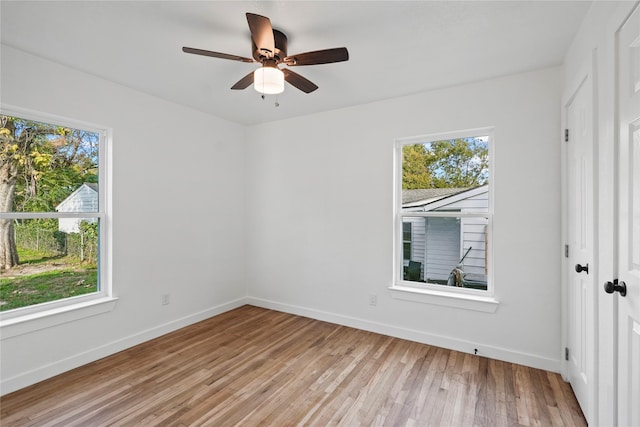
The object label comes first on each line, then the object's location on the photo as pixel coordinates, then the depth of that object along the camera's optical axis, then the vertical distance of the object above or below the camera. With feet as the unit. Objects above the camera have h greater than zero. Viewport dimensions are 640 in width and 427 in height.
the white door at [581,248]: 5.67 -0.73
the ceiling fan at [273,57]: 6.11 +3.42
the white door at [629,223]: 4.05 -0.12
